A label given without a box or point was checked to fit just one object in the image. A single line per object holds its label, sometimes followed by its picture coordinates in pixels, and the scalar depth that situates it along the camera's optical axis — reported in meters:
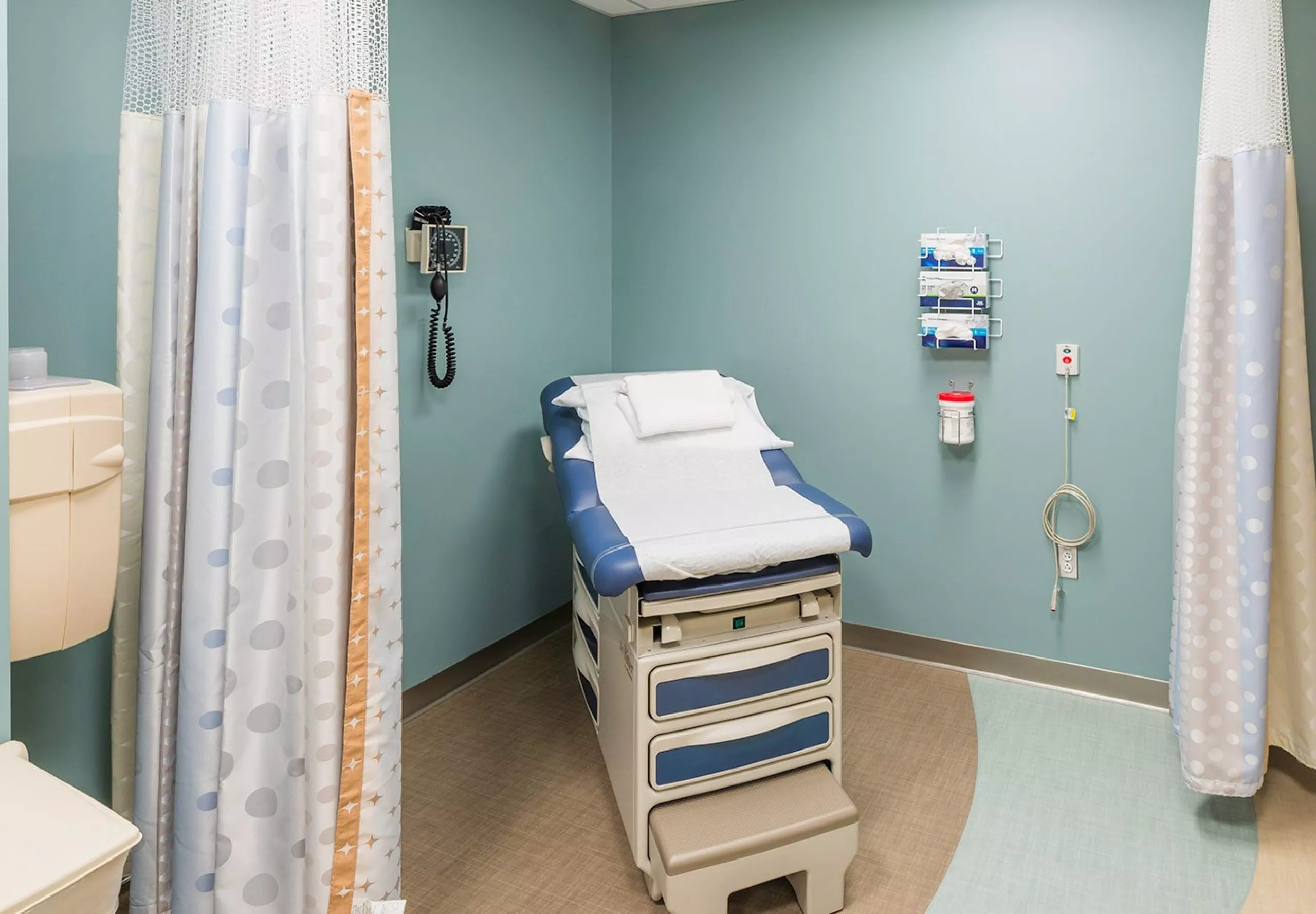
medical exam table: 1.98
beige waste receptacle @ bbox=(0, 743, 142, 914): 1.10
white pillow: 2.63
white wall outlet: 3.05
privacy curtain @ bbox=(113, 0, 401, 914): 1.56
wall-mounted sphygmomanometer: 2.79
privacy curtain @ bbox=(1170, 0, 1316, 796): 2.17
